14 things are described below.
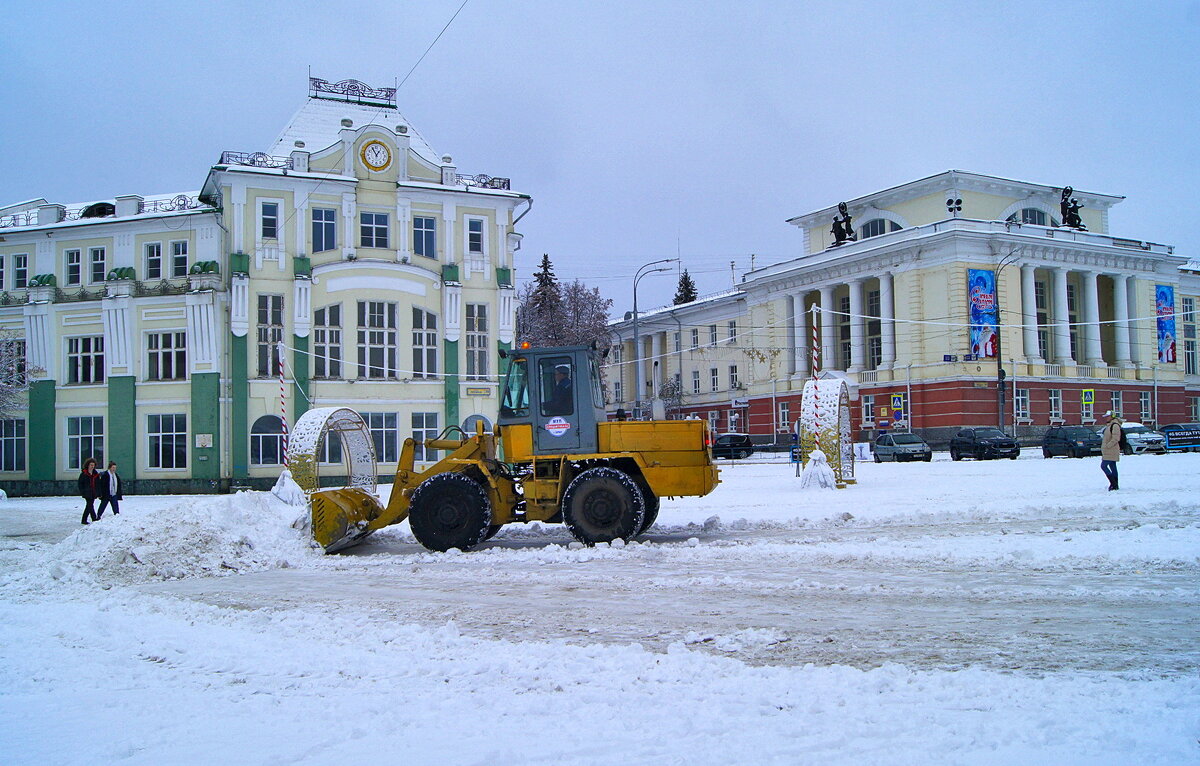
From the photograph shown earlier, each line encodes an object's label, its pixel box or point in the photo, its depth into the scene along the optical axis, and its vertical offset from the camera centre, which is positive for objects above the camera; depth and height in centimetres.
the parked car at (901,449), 4547 -182
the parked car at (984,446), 4397 -171
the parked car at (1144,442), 4256 -164
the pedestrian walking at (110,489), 2241 -148
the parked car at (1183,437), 4309 -147
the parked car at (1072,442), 4141 -154
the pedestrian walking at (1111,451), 1984 -94
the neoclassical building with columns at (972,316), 5538 +623
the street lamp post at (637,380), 8212 +345
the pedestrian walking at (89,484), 2223 -131
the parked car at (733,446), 5738 -191
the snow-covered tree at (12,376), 3484 +213
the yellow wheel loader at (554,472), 1387 -80
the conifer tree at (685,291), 10631 +1444
